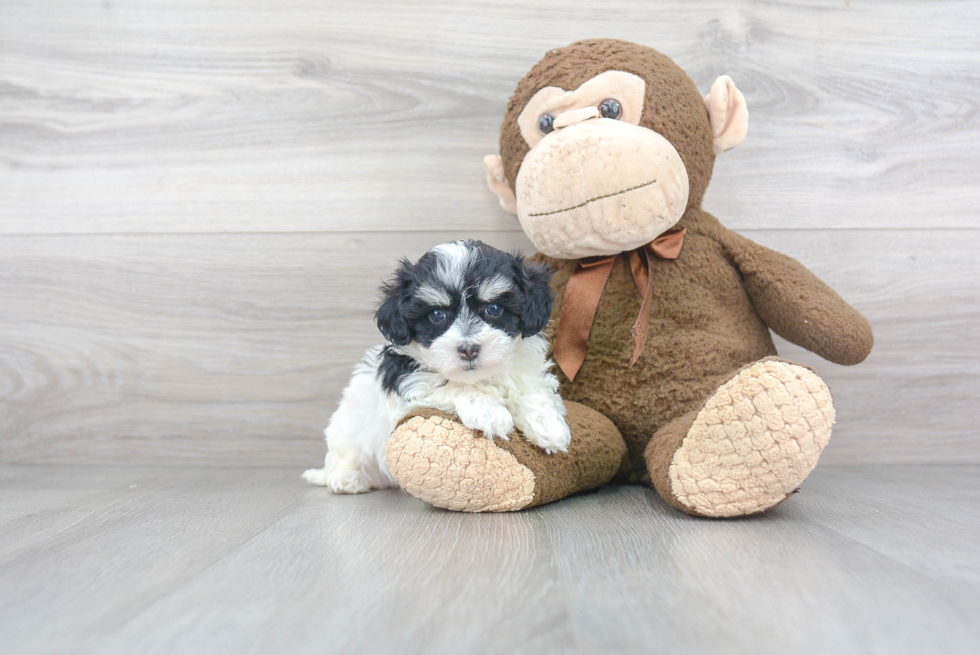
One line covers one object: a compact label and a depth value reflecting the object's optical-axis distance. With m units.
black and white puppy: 1.10
